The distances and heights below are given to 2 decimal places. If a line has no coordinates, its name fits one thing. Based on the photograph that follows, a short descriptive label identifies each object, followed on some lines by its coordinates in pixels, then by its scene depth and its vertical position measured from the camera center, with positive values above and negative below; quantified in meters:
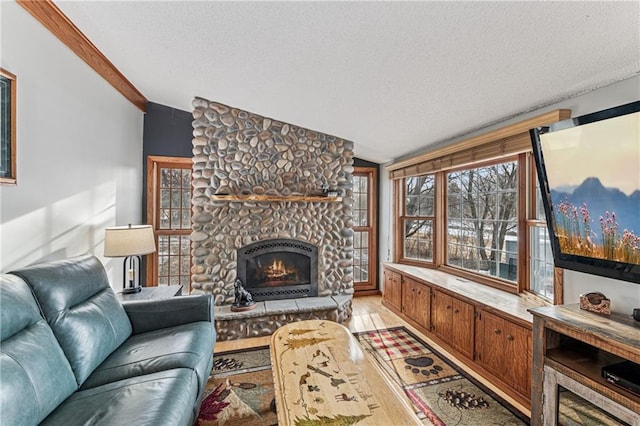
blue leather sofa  1.26 -0.81
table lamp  2.63 -0.29
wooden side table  2.71 -0.80
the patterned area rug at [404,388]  1.98 -1.37
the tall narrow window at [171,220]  4.01 -0.12
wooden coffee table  1.33 -0.91
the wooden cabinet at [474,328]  2.14 -1.04
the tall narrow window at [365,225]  4.94 -0.22
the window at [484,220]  2.82 -0.08
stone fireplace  3.52 -0.07
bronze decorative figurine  3.34 -1.03
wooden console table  1.41 -0.85
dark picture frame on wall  1.74 +0.50
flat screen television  1.57 +0.14
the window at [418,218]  3.96 -0.09
